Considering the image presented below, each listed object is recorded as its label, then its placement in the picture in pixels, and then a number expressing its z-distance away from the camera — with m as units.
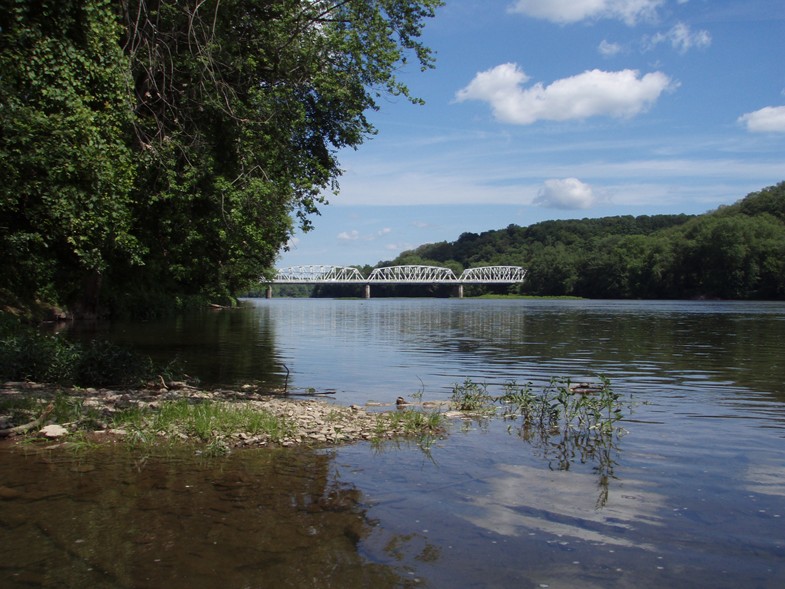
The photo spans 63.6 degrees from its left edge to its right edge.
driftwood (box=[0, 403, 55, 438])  10.62
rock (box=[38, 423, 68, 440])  10.61
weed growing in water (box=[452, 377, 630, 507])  11.19
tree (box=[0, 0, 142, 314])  12.75
